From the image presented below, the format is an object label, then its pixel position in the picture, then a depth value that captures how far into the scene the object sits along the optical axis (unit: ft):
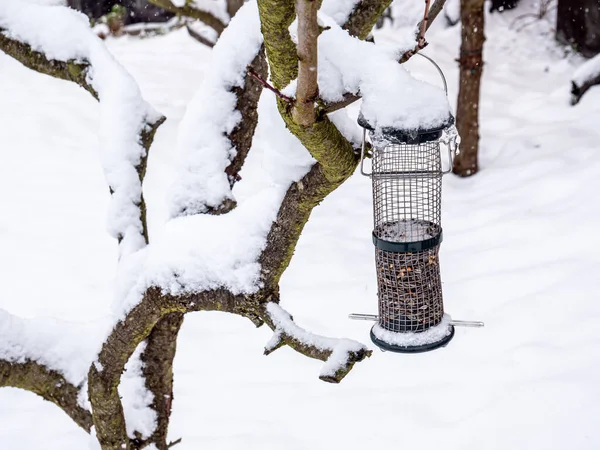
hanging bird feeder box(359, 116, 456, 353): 8.71
